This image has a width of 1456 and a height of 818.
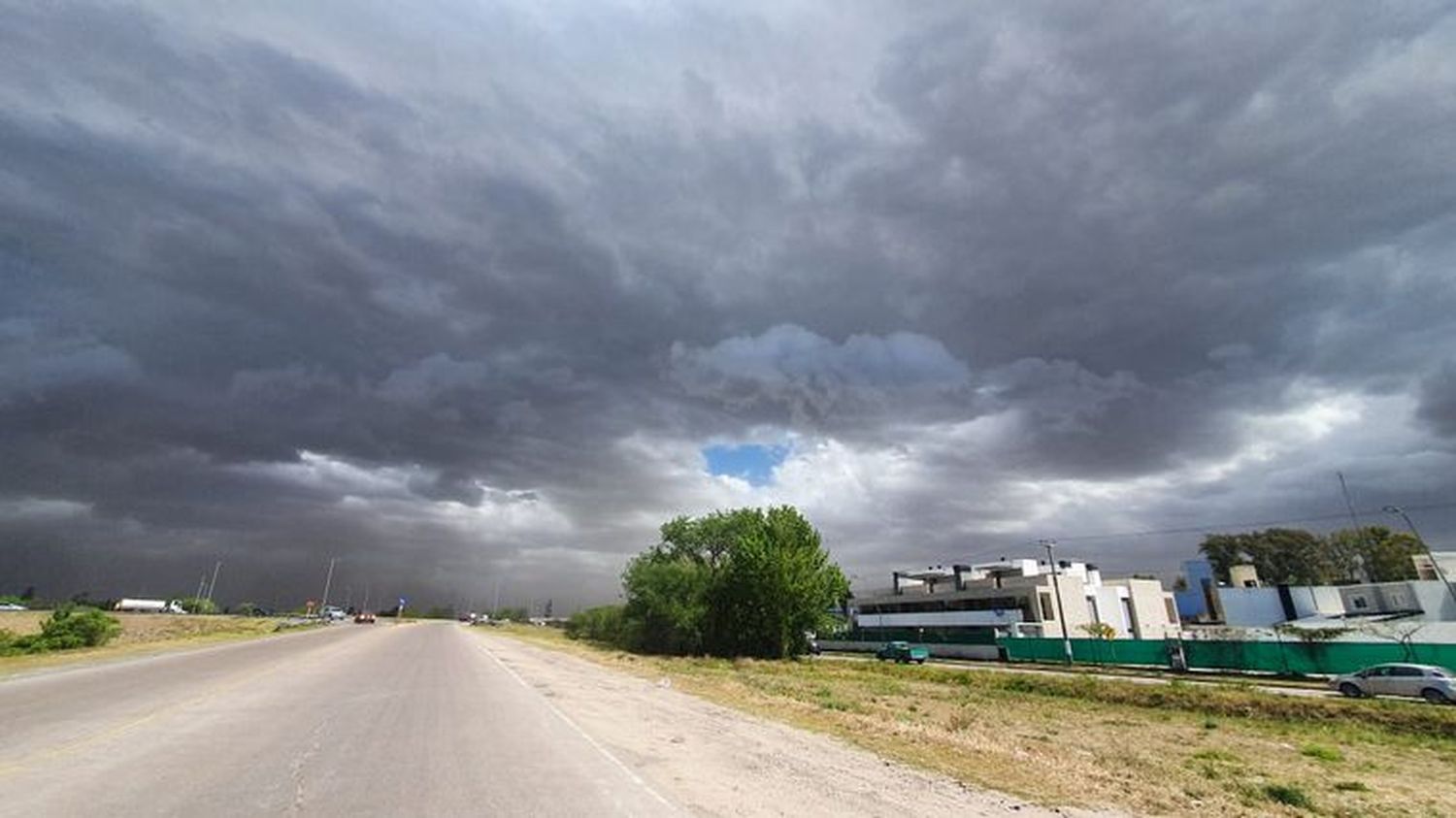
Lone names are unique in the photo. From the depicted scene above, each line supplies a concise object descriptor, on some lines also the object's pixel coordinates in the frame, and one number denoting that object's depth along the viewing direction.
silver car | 30.86
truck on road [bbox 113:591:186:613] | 154.88
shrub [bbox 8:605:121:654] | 40.69
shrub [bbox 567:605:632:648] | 74.31
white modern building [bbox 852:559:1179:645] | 84.81
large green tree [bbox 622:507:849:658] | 61.41
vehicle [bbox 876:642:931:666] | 65.81
